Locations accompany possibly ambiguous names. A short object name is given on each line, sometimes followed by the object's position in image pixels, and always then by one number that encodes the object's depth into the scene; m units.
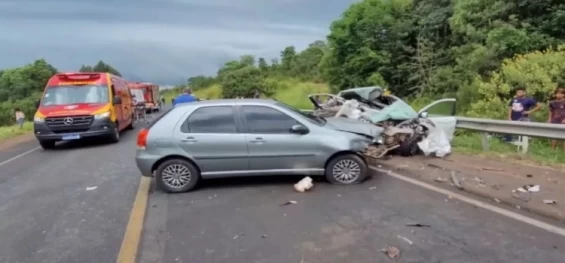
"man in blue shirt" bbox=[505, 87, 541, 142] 11.44
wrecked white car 9.38
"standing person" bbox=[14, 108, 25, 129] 26.16
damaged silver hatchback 7.55
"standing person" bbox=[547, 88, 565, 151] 10.85
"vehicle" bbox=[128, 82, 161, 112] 37.20
